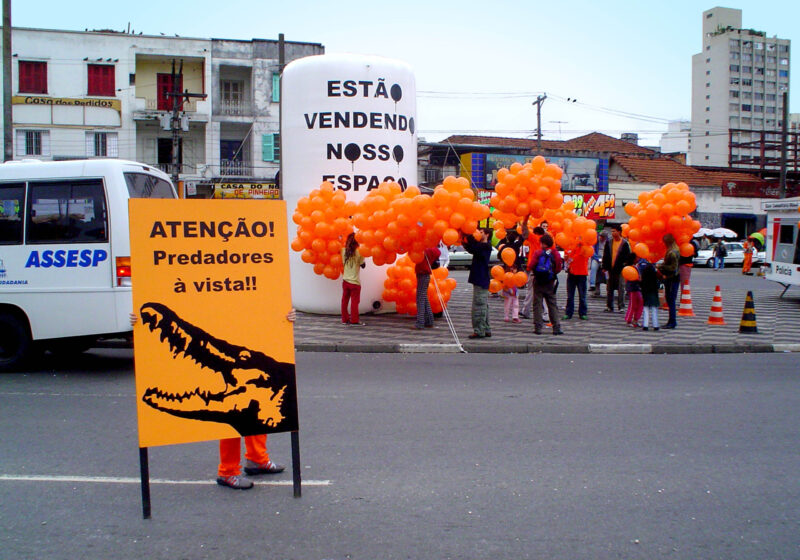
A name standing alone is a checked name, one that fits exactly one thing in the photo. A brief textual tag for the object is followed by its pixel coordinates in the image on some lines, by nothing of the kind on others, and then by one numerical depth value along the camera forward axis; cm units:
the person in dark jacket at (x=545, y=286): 1253
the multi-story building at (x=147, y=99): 3475
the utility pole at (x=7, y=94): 1685
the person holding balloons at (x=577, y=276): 1437
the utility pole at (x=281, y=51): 2081
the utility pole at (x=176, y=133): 2572
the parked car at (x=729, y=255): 3922
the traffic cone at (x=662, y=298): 1694
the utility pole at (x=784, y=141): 3648
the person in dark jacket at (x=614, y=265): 1567
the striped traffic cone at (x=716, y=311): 1466
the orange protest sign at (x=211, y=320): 448
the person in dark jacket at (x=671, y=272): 1312
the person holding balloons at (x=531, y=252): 1330
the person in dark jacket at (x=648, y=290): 1321
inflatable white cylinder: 1452
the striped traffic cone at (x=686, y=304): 1595
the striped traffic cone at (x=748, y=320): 1332
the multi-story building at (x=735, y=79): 11638
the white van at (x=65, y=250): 878
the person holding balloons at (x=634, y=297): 1354
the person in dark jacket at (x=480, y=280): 1190
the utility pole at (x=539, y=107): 3731
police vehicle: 1911
